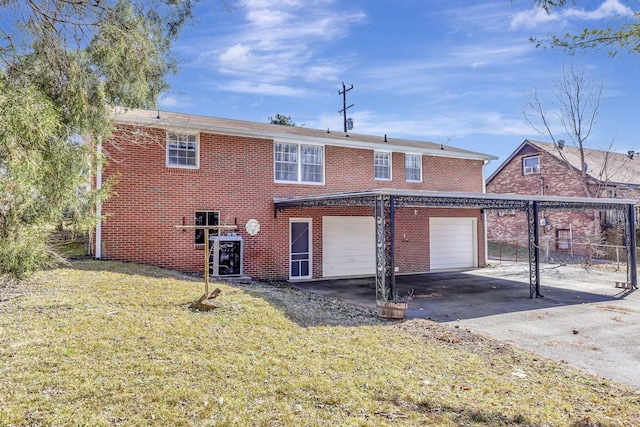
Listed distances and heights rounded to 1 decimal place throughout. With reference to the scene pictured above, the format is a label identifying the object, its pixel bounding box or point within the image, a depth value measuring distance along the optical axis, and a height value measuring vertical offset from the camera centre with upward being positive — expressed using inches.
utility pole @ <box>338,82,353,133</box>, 1021.2 +317.4
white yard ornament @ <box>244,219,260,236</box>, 503.8 -3.4
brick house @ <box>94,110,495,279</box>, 452.8 +42.3
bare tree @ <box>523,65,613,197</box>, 863.7 +264.5
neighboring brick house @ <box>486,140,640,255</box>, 904.0 +91.8
